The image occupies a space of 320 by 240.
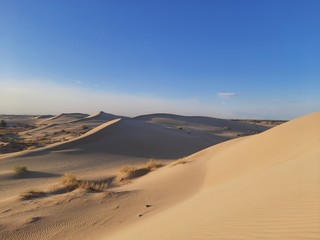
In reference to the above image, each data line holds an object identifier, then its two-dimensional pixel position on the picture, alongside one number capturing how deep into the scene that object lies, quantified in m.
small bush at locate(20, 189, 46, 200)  8.38
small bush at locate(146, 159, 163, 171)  14.15
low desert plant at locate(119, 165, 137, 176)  12.78
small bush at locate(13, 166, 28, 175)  12.99
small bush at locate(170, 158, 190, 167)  13.08
